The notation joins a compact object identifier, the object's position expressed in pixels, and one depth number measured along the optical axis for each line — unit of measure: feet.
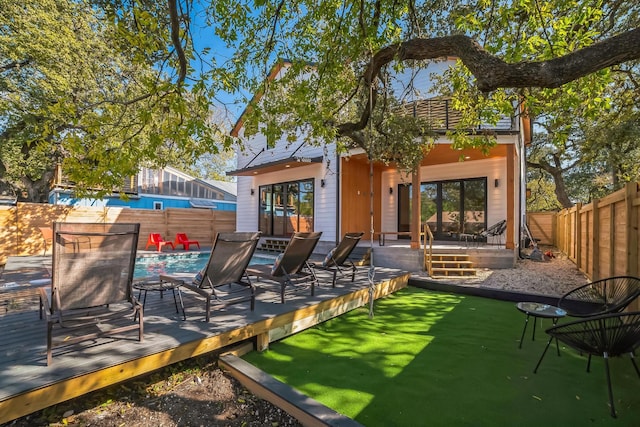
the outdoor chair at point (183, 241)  47.29
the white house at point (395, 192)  31.86
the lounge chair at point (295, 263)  15.85
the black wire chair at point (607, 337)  8.38
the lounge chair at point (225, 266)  12.82
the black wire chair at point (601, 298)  11.34
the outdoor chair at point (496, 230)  32.63
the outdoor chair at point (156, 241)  44.02
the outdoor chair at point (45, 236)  37.93
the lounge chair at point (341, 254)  20.35
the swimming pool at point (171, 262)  32.05
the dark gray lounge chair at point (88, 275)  8.87
